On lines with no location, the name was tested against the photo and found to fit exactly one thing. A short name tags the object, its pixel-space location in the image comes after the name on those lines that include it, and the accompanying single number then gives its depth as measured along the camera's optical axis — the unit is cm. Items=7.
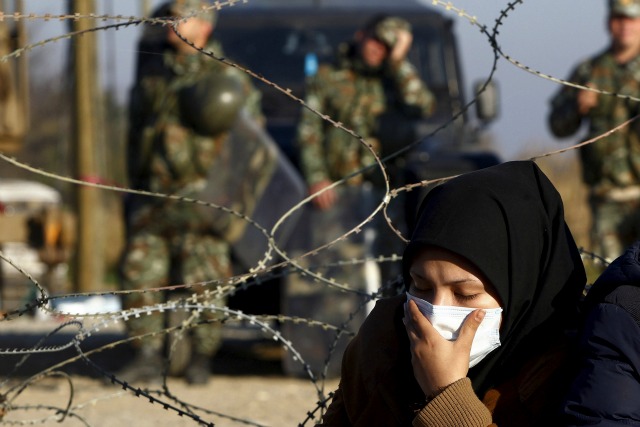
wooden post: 2742
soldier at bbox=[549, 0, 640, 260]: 1392
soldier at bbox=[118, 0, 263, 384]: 1299
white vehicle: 1588
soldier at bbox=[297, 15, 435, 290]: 1384
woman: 435
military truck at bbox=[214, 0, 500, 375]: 1573
